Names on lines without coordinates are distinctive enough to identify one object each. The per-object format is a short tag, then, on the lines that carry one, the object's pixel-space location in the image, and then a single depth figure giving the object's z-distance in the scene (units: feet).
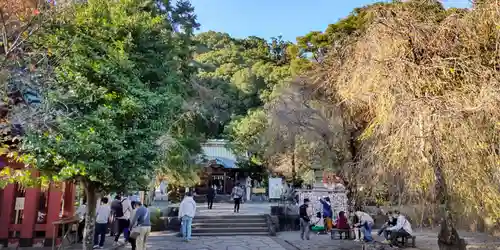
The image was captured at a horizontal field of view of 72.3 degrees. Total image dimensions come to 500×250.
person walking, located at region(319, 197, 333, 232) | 44.36
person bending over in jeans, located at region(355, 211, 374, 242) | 32.75
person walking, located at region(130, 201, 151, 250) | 25.95
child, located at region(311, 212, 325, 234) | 44.70
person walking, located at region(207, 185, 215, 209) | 62.81
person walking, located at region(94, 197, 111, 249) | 31.83
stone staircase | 43.64
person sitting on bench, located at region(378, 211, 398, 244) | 35.73
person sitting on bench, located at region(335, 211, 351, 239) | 39.06
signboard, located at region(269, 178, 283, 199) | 66.74
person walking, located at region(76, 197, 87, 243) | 35.50
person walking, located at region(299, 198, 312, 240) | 38.88
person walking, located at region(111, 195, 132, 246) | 33.88
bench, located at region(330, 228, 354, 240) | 38.94
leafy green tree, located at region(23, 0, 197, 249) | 19.97
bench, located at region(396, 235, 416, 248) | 33.94
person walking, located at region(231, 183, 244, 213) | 51.94
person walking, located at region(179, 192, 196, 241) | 36.35
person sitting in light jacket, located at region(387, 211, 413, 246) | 33.17
